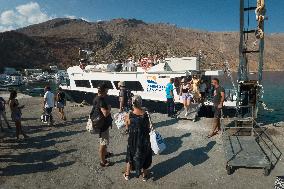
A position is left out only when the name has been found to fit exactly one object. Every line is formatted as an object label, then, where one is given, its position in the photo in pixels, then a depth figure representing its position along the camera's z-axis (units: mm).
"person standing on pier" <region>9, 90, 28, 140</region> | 7432
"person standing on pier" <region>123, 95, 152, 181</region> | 4752
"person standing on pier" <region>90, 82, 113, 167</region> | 5258
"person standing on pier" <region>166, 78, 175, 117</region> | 9414
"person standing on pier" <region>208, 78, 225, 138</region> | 7151
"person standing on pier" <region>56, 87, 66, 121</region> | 9833
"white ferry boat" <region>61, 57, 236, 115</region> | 11674
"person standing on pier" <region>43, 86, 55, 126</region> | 8990
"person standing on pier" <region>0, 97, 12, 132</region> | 8658
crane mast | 8047
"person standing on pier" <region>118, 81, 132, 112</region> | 9090
